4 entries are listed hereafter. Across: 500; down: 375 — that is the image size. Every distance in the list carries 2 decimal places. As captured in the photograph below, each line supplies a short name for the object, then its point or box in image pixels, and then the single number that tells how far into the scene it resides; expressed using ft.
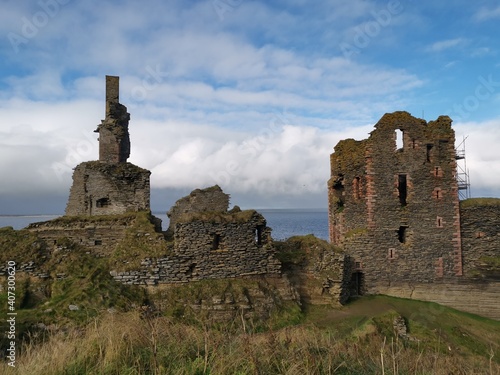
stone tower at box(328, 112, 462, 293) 76.48
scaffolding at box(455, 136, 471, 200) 81.66
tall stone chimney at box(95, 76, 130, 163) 78.23
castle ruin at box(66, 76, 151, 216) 71.36
